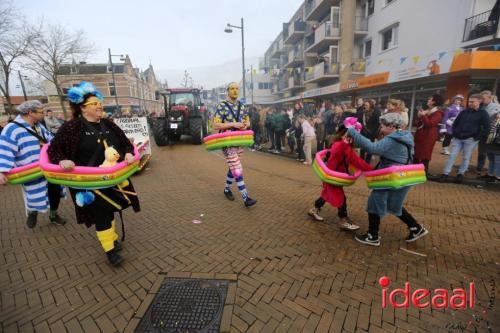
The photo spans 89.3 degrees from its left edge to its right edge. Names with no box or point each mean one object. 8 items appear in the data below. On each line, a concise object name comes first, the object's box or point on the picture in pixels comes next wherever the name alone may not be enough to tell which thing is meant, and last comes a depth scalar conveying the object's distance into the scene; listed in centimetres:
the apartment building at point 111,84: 4772
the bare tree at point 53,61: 2522
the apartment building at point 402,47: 1088
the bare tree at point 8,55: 2113
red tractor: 1351
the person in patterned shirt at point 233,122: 474
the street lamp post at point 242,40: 1830
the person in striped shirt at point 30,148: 356
